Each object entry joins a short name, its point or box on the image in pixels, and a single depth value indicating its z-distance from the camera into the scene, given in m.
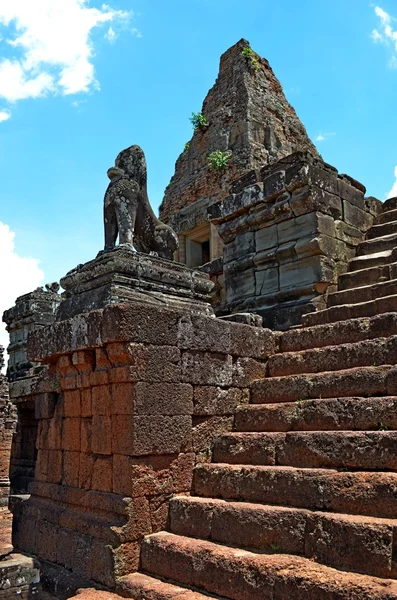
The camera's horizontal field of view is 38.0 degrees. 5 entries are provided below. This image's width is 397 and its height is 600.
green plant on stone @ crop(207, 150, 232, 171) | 21.77
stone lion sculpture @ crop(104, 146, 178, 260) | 6.06
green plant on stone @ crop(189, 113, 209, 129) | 23.81
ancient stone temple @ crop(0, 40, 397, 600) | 3.66
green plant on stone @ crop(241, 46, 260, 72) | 23.36
